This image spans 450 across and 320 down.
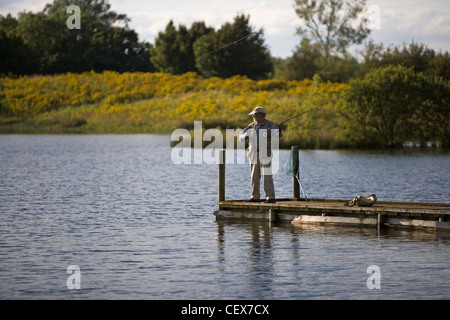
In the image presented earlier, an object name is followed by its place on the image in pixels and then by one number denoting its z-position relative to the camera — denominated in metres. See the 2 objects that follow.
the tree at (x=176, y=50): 79.62
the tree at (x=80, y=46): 80.50
